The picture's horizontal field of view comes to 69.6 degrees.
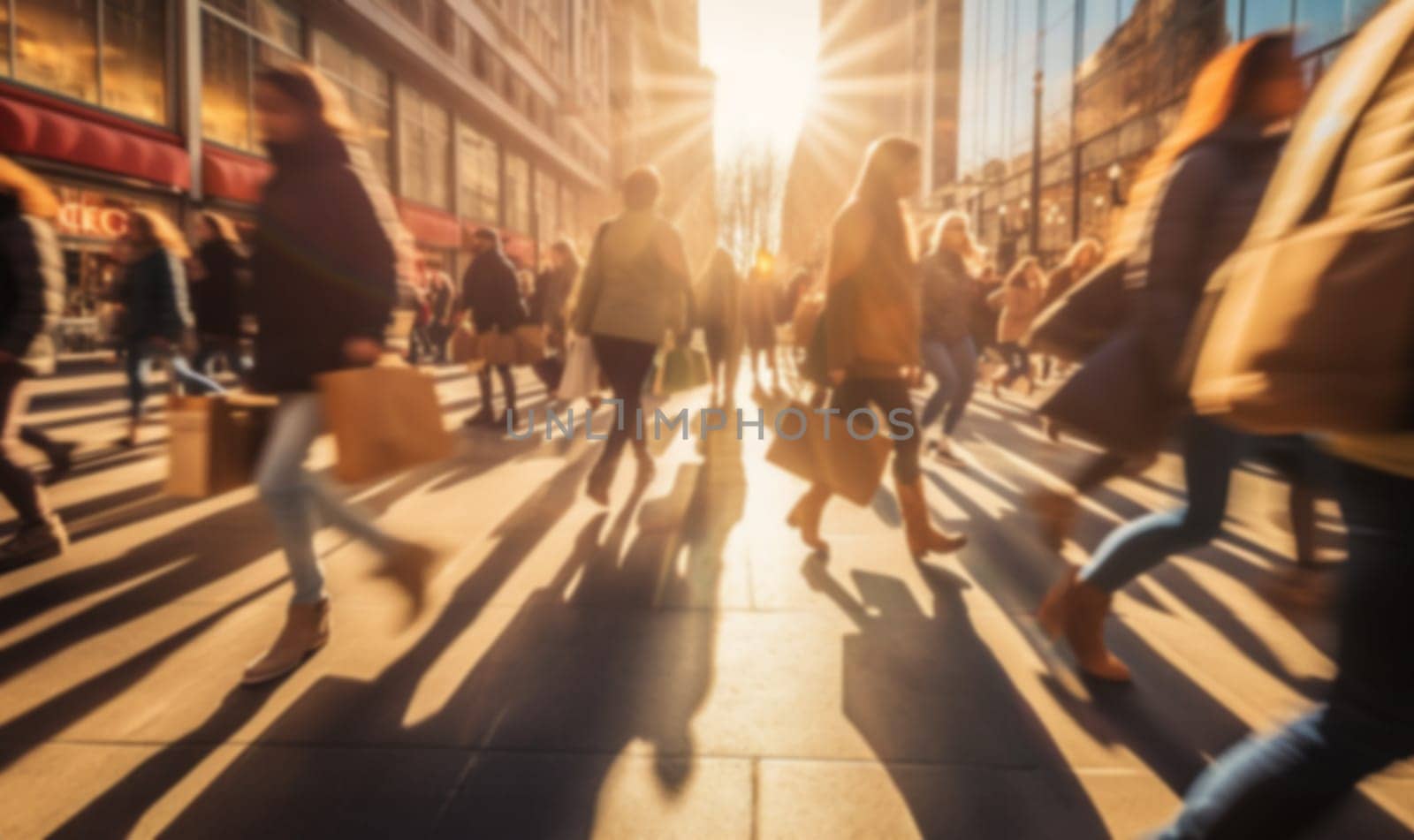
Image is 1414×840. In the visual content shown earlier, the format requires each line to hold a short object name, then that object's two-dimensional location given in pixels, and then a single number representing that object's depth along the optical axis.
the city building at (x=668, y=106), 66.12
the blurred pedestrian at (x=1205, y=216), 2.65
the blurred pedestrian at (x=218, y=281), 7.98
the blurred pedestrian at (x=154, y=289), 7.43
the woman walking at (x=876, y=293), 4.52
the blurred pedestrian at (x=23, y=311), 4.20
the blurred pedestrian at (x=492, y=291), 9.48
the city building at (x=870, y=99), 47.16
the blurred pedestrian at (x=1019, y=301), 11.62
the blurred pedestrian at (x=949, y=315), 7.06
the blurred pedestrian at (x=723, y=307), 10.77
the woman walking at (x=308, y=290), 3.11
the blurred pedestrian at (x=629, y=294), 5.74
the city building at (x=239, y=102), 14.96
